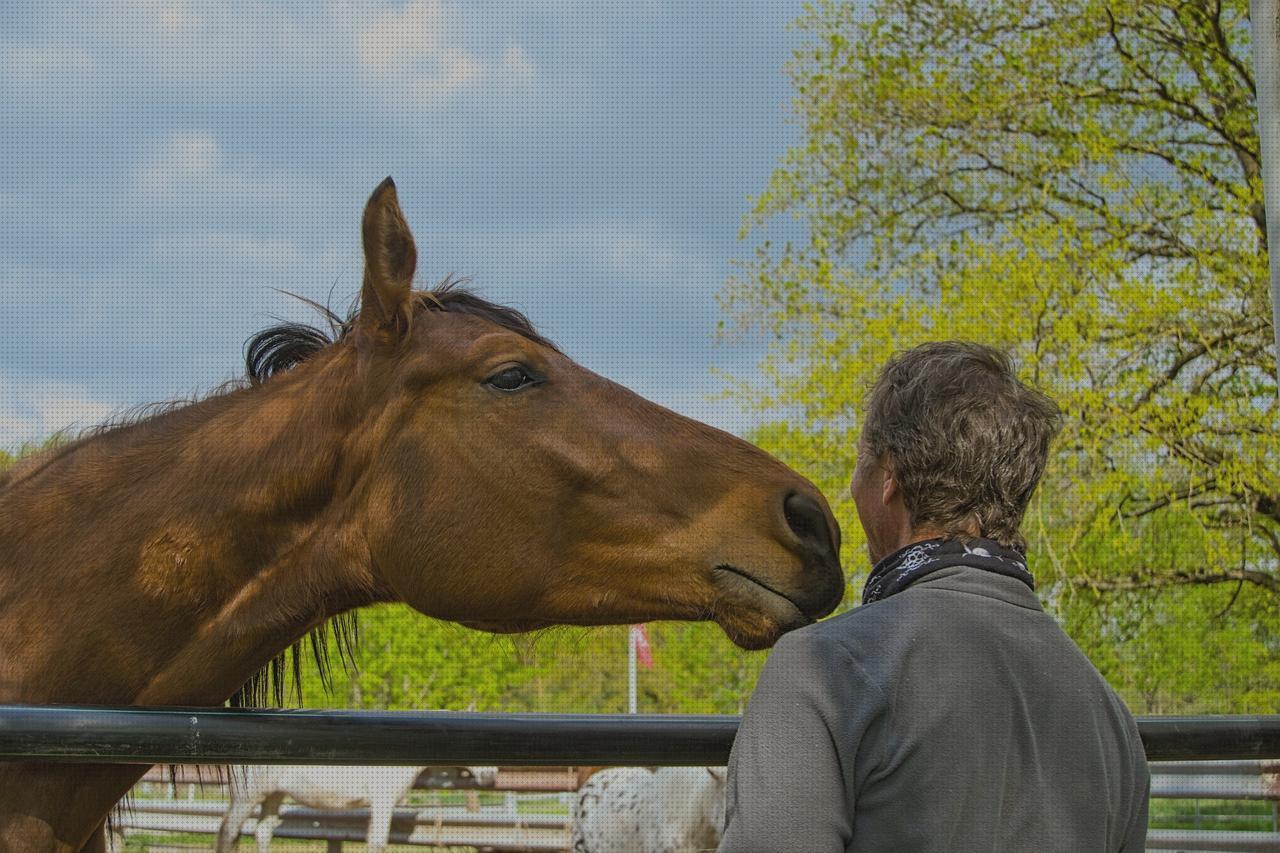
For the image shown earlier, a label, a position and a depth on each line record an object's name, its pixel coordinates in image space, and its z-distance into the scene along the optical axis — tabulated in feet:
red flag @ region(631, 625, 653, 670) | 20.53
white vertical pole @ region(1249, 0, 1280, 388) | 5.54
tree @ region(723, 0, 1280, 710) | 23.62
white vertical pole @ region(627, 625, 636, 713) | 23.77
